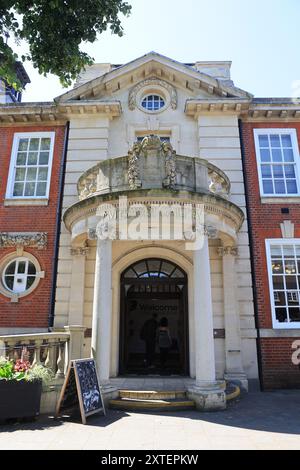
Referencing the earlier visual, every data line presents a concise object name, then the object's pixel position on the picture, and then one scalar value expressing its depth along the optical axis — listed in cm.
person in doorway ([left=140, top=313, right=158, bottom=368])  1175
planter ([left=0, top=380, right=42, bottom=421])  622
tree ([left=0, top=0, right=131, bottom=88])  738
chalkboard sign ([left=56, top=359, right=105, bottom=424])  647
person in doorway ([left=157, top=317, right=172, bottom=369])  1113
